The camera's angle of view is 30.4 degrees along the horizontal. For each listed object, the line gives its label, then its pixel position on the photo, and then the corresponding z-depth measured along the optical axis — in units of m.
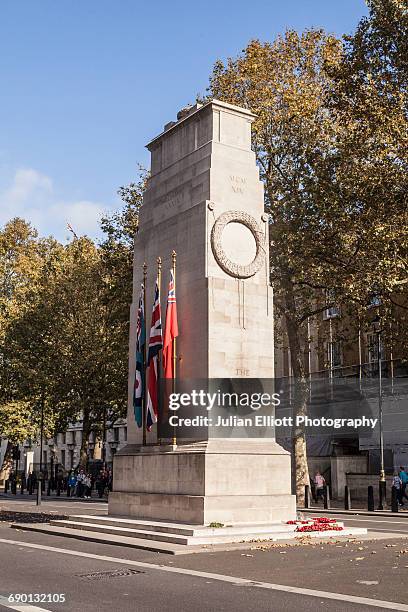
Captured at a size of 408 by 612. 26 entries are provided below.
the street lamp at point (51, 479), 56.67
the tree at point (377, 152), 28.59
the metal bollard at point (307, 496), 31.60
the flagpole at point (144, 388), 21.02
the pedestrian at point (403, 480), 33.38
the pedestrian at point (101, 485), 45.19
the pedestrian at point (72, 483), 48.56
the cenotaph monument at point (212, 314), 18.36
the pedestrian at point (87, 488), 44.72
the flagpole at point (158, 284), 20.71
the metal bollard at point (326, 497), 30.75
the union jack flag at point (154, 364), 20.33
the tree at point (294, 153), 31.33
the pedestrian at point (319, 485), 35.00
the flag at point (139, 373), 21.42
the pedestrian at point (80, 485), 44.79
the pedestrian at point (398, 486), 32.34
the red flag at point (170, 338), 19.94
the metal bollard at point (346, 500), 30.77
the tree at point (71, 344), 45.94
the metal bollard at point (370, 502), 30.32
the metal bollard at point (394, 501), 29.49
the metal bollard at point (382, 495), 31.75
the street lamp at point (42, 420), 47.55
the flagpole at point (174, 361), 19.69
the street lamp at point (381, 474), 31.81
